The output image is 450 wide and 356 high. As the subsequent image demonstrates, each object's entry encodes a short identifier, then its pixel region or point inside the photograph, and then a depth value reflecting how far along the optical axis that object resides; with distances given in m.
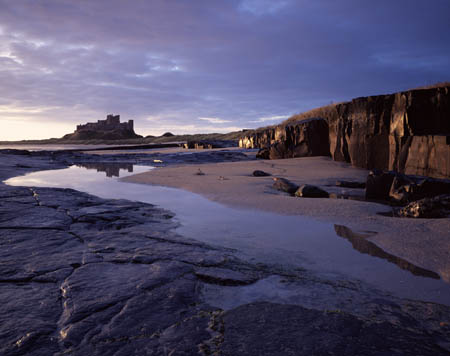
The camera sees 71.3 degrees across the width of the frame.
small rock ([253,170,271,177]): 7.16
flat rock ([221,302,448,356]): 1.18
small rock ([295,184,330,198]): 4.74
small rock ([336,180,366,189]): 5.48
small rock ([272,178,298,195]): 5.12
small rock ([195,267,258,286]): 1.82
